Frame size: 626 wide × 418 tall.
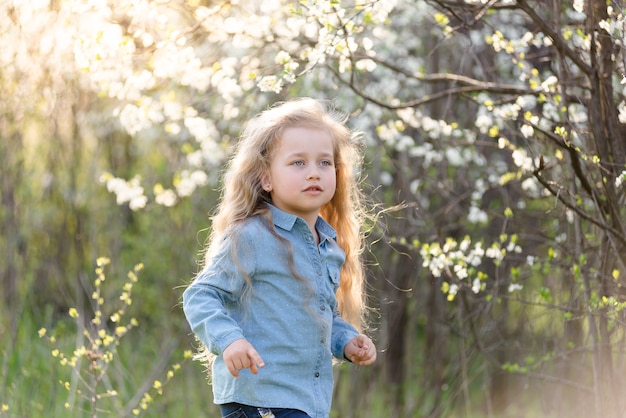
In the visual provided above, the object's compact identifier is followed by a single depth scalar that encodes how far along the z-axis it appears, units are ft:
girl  16.33
